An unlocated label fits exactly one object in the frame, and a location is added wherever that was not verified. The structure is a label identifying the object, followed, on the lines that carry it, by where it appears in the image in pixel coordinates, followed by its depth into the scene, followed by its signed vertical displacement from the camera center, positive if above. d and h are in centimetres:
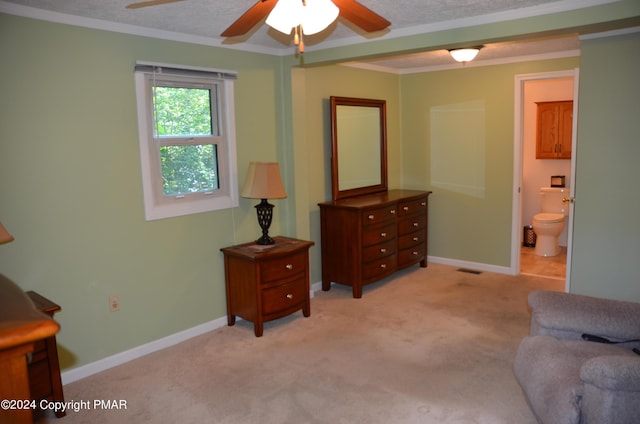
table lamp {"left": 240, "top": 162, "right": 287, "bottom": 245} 376 -27
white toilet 589 -92
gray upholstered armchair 183 -97
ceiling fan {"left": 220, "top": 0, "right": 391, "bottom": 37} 193 +55
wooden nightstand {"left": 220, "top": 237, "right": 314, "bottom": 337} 365 -100
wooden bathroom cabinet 597 +16
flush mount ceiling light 410 +78
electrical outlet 324 -99
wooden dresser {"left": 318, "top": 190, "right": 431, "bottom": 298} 448 -86
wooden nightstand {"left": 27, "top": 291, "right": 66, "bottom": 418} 248 -110
